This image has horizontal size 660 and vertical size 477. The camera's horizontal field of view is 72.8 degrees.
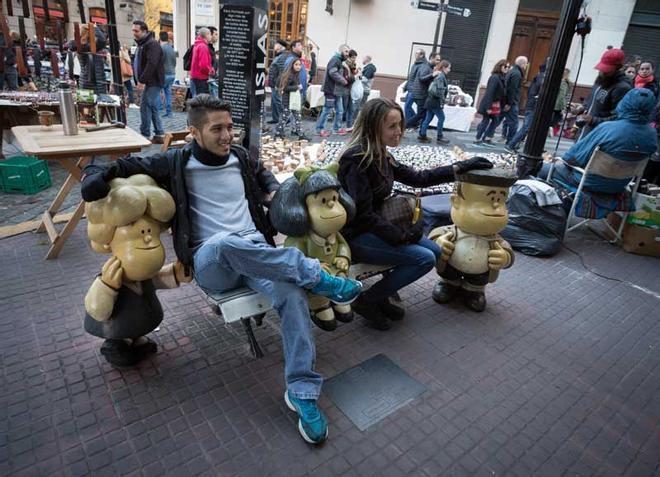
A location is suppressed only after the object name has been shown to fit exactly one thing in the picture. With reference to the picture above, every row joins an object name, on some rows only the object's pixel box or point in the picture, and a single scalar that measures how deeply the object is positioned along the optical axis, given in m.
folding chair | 4.71
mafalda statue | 2.55
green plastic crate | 5.12
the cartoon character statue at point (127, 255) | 2.27
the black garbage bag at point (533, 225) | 4.76
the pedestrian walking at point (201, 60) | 8.45
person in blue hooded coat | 4.60
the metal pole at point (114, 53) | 6.43
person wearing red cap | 6.04
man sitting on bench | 2.24
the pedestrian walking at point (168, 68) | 10.63
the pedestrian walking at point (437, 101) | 9.58
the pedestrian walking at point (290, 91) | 8.76
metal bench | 2.43
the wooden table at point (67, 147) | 3.40
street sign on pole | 12.88
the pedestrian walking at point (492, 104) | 9.58
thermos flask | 3.79
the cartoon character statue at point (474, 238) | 3.19
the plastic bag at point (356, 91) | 10.24
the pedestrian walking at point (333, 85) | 9.45
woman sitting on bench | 2.91
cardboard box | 4.98
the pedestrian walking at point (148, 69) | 7.38
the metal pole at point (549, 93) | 5.02
